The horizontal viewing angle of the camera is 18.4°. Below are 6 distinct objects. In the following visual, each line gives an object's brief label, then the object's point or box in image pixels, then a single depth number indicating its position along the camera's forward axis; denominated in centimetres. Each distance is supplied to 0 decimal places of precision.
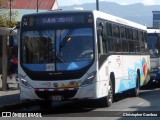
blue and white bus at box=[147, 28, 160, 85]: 2856
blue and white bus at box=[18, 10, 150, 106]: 1548
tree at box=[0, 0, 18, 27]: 3281
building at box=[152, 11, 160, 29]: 5859
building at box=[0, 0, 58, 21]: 6017
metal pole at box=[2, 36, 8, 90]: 2225
